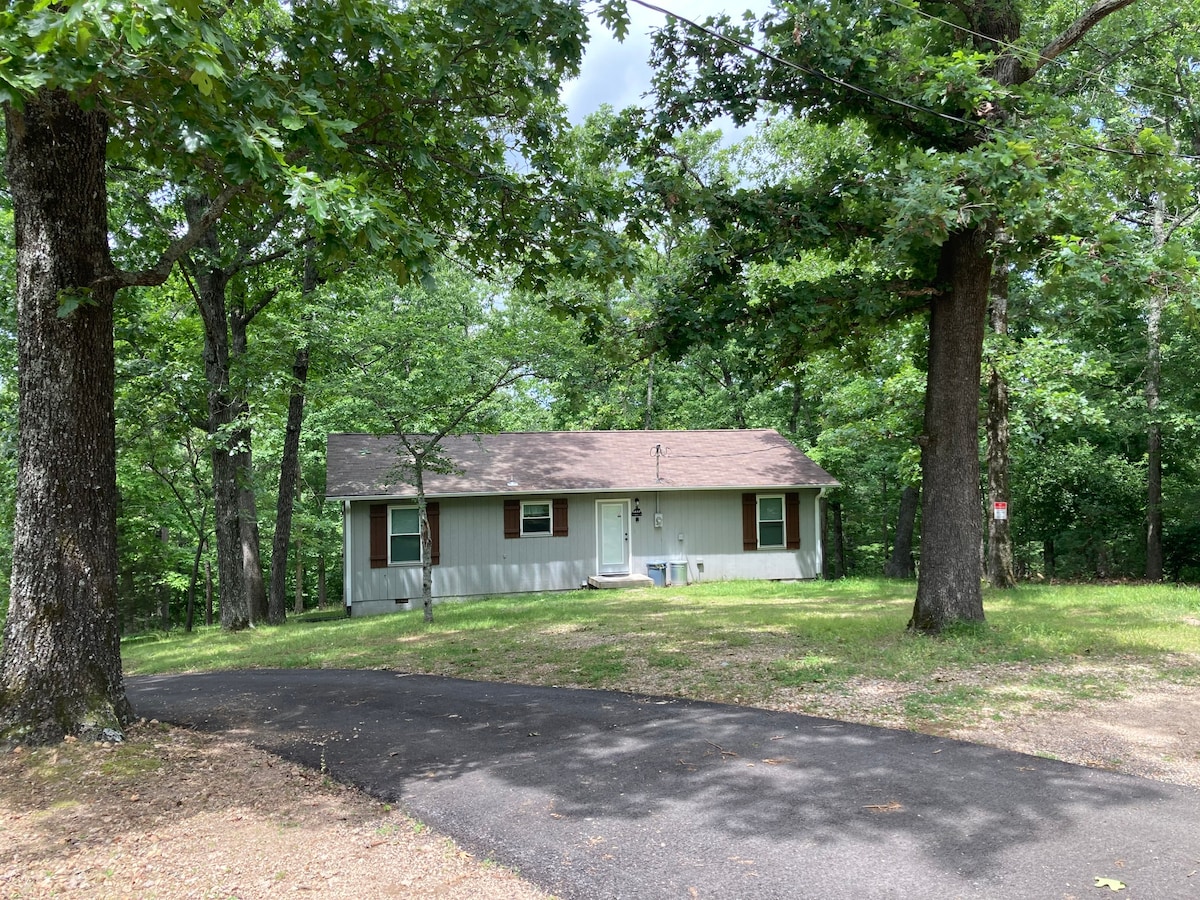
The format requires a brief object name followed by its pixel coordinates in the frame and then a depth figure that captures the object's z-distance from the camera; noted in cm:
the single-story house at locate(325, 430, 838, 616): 1689
